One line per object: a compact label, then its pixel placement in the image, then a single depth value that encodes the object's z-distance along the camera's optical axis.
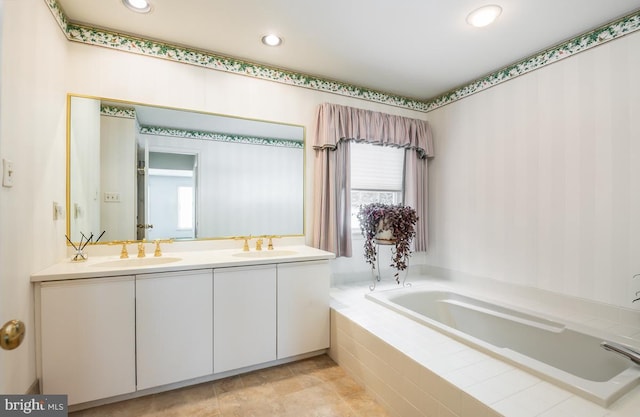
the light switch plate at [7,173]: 1.19
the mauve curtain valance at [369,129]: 2.67
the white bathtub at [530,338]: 1.24
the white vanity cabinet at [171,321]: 1.53
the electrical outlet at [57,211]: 1.74
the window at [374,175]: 2.99
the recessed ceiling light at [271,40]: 2.12
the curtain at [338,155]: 2.66
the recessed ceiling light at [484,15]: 1.80
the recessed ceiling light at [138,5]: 1.76
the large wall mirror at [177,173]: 1.99
